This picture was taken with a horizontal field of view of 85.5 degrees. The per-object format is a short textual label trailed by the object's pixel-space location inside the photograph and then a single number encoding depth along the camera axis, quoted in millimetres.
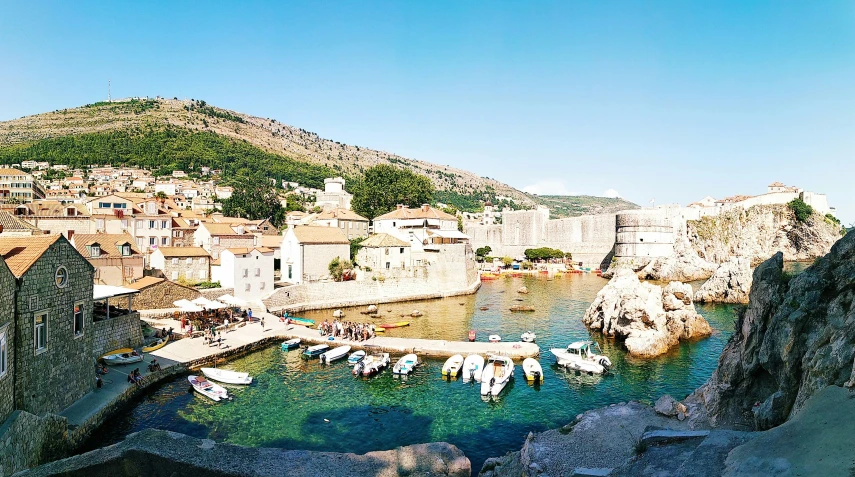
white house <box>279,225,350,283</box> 40781
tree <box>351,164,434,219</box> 69562
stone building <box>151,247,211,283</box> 36031
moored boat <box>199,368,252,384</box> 20422
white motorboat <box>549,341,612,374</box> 22406
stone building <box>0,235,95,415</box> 12992
